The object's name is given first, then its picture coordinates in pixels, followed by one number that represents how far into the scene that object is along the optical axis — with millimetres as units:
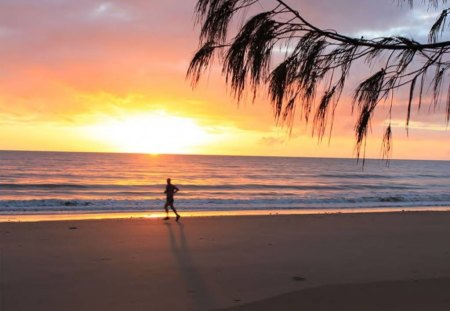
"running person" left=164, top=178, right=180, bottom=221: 14945
